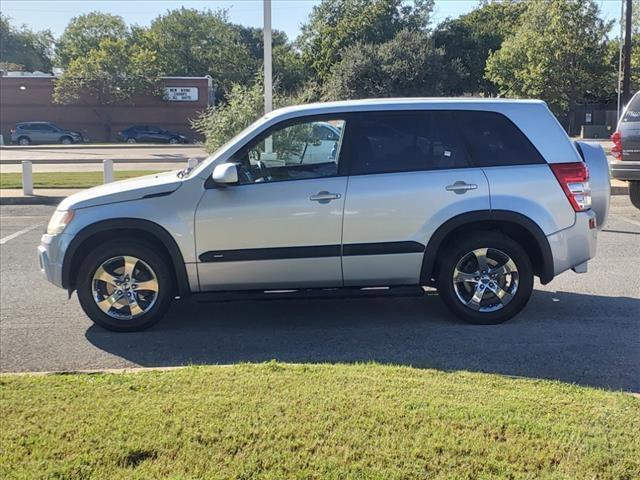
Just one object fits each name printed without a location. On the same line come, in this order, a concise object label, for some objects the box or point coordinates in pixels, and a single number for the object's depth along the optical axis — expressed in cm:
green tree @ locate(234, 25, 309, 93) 5491
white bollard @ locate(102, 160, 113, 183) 1648
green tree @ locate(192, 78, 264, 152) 1766
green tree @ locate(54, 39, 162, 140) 4941
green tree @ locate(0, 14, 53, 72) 8075
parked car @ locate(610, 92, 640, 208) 1158
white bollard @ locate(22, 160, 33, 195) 1595
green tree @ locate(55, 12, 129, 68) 6009
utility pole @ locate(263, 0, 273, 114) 1479
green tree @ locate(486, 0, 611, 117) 4238
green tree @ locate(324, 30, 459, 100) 4091
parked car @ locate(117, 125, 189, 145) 4725
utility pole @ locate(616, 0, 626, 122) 2890
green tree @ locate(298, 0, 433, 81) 5053
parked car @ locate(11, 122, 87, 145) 4581
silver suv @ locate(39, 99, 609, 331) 554
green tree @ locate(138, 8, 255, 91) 5806
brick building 5175
